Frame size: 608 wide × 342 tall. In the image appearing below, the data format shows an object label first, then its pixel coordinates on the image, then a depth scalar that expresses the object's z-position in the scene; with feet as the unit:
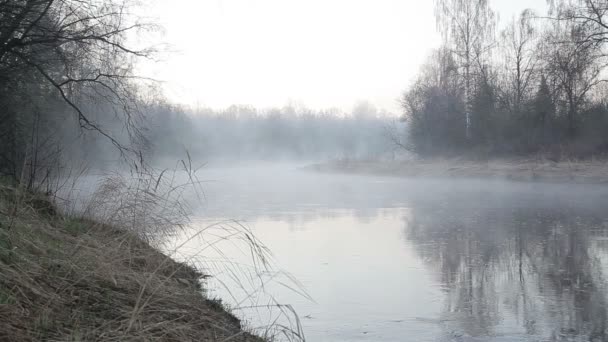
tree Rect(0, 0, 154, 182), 26.59
